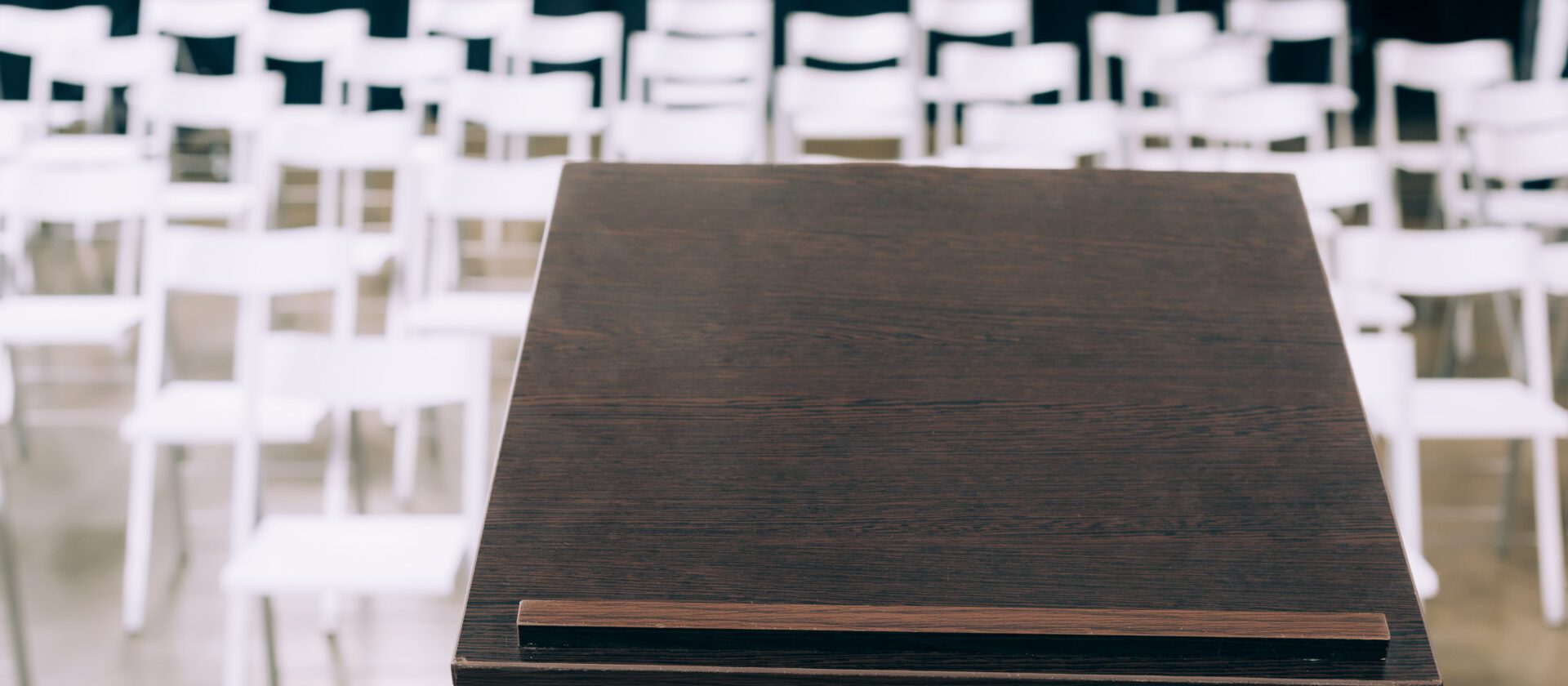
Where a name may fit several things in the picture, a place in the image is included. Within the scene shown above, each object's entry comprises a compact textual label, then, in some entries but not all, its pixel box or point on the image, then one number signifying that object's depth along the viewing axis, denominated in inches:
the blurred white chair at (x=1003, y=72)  175.5
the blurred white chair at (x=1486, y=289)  102.0
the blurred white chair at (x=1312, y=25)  203.5
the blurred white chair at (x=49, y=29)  197.6
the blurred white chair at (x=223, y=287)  99.7
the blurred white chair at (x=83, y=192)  126.2
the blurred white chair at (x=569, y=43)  189.0
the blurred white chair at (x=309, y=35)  192.4
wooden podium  34.2
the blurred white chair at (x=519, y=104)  152.3
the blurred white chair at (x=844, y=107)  162.2
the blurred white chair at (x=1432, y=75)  174.2
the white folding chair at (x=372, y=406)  83.7
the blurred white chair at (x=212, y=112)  156.0
